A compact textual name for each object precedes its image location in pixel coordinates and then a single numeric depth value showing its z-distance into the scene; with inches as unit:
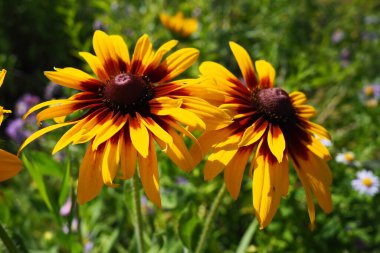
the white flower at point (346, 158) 17.8
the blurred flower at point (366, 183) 17.0
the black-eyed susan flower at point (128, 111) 9.8
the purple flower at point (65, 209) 20.1
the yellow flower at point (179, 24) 24.8
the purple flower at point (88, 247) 17.0
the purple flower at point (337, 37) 32.6
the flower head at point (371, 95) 24.8
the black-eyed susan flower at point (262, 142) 10.4
